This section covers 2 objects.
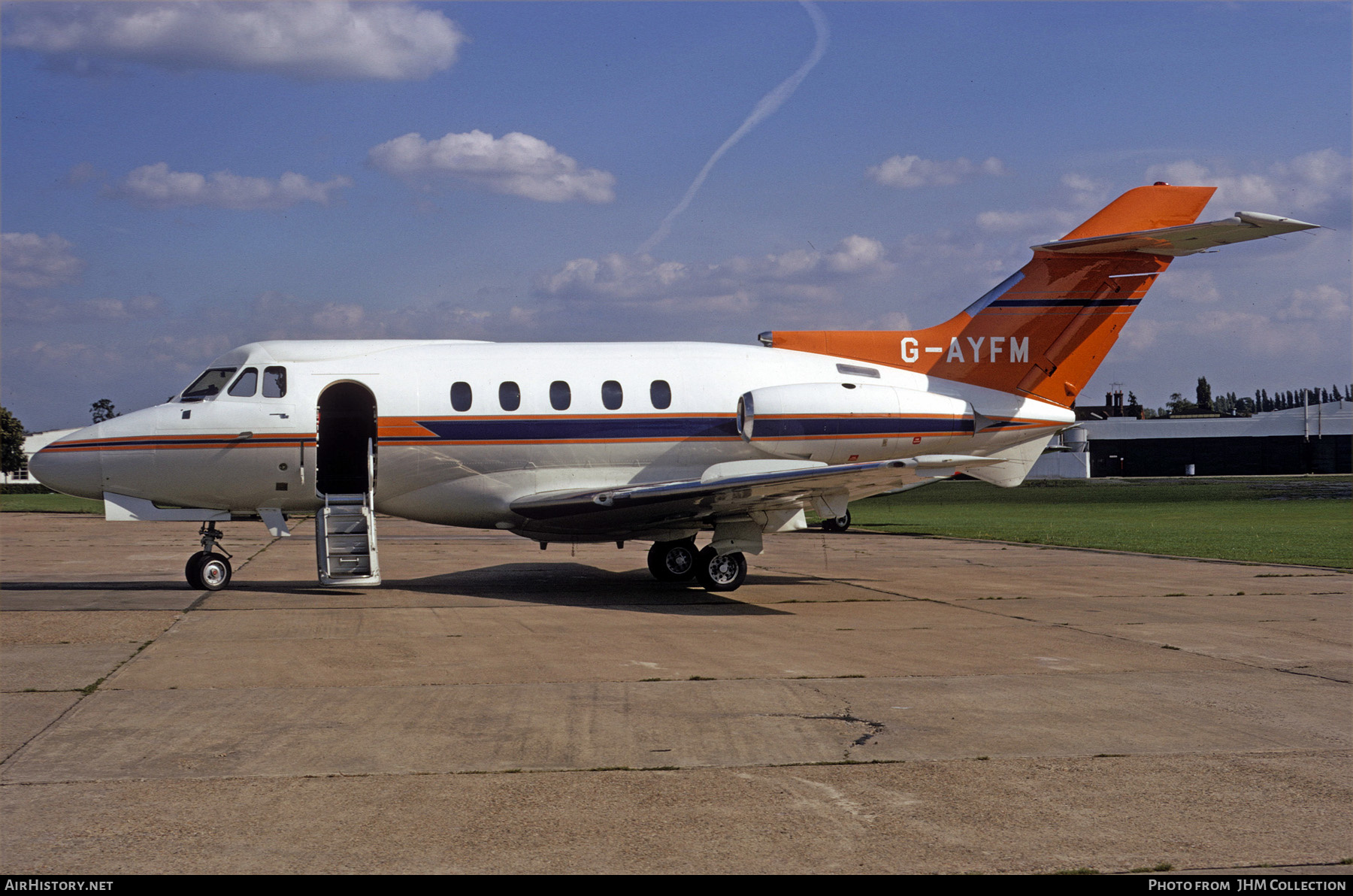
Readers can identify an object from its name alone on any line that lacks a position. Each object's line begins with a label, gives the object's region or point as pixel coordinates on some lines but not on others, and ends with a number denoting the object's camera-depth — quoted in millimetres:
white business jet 15953
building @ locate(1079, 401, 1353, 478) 87188
